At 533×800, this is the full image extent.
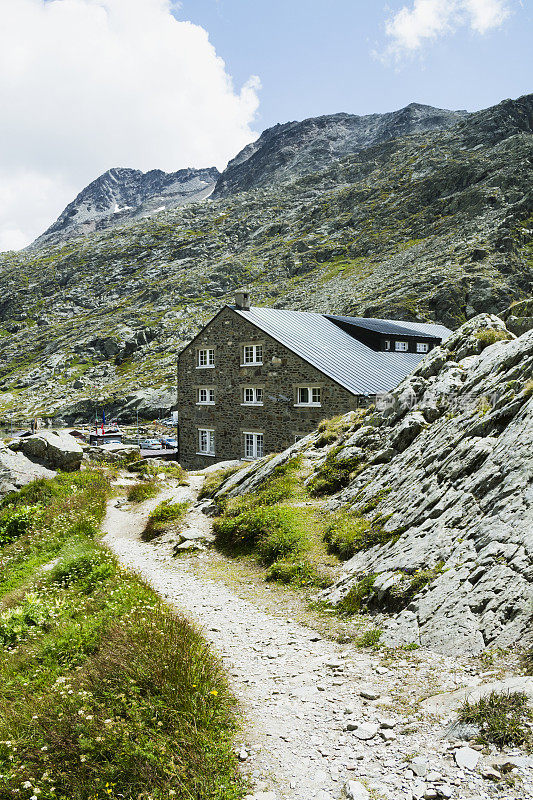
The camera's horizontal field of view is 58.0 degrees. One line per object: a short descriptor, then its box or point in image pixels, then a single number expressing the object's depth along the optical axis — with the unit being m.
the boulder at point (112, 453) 28.94
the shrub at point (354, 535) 10.41
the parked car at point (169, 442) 57.30
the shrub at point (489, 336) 14.34
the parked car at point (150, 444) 56.56
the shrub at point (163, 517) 16.27
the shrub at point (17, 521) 17.67
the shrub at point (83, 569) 11.13
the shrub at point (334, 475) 14.79
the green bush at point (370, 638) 7.25
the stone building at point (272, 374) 29.06
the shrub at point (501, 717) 4.32
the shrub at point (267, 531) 11.88
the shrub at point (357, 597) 8.43
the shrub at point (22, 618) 8.70
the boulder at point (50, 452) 24.58
